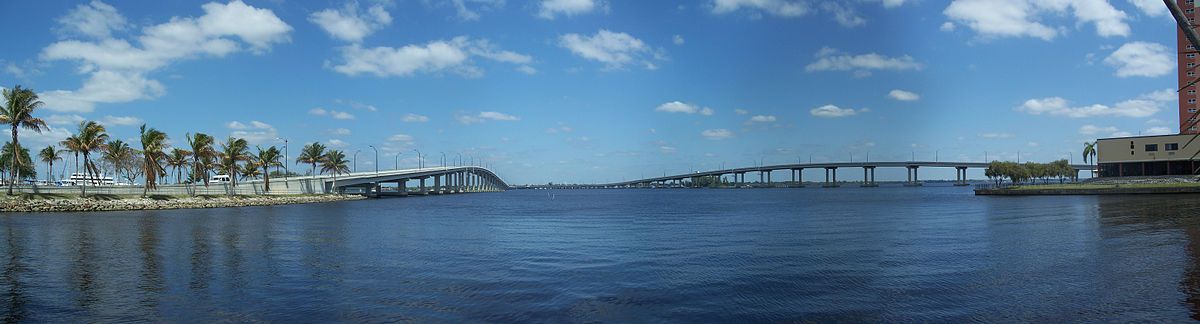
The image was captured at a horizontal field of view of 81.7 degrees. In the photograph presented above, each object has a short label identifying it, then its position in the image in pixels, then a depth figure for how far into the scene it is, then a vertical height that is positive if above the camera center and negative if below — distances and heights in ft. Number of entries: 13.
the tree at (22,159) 386.71 +17.04
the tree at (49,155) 263.90 +12.62
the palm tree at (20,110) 182.29 +20.74
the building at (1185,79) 378.73 +52.01
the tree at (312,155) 428.56 +17.82
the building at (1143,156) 362.43 +6.94
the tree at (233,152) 315.58 +14.97
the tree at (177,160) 305.00 +11.68
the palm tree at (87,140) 212.84 +14.56
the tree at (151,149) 240.53 +12.94
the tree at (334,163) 444.96 +13.31
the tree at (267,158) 360.69 +13.72
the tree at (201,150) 281.33 +14.83
